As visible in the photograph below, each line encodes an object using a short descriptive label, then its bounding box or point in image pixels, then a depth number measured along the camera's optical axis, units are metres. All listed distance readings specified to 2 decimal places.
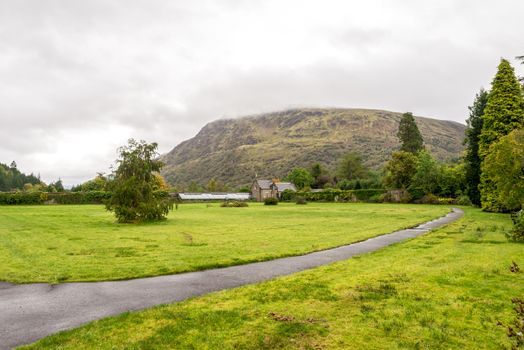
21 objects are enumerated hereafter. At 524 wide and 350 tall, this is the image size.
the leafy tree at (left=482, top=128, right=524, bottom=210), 25.80
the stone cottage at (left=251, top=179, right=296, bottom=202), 108.12
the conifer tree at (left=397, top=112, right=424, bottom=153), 96.61
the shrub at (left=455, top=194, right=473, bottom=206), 60.64
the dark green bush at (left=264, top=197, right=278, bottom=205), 74.44
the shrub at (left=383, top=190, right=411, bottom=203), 74.88
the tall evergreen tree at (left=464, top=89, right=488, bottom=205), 48.32
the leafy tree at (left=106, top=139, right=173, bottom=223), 33.59
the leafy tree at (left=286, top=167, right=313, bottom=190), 124.65
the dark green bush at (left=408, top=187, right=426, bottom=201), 73.16
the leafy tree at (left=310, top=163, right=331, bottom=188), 130.50
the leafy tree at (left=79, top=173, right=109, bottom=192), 96.67
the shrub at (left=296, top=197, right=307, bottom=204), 80.38
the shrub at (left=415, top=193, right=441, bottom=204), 68.95
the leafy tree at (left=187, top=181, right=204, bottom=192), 139.62
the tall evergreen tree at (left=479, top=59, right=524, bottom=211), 40.19
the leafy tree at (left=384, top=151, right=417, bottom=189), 79.31
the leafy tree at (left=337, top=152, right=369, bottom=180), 129.62
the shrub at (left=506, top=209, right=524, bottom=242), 18.80
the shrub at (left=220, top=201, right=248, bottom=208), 68.44
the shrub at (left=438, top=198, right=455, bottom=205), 66.88
